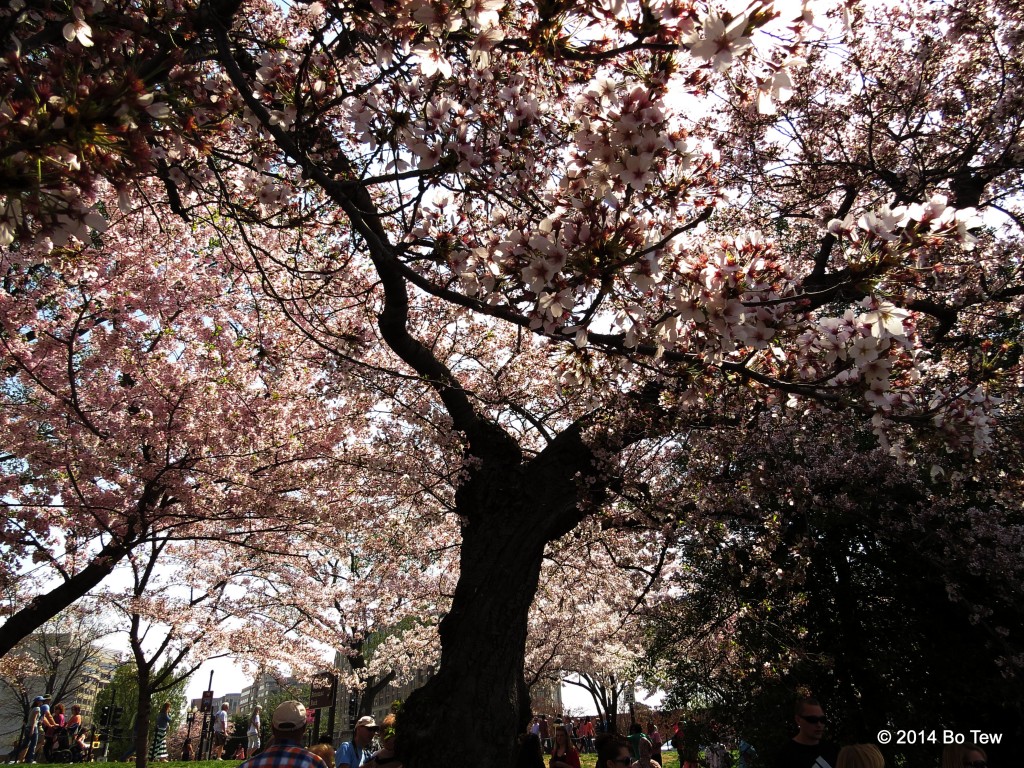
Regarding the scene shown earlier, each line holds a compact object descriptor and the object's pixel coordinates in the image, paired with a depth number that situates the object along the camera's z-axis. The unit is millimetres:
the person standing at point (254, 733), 17906
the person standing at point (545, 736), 15625
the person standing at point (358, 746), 6742
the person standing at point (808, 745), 3828
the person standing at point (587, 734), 32844
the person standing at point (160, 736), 16862
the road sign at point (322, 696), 13570
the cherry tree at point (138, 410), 7277
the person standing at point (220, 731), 19500
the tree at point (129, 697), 39469
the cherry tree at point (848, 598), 7363
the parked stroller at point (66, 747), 14480
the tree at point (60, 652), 27547
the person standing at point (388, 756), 4206
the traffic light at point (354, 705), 22500
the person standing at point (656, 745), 9786
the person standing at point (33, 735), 13203
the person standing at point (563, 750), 6574
